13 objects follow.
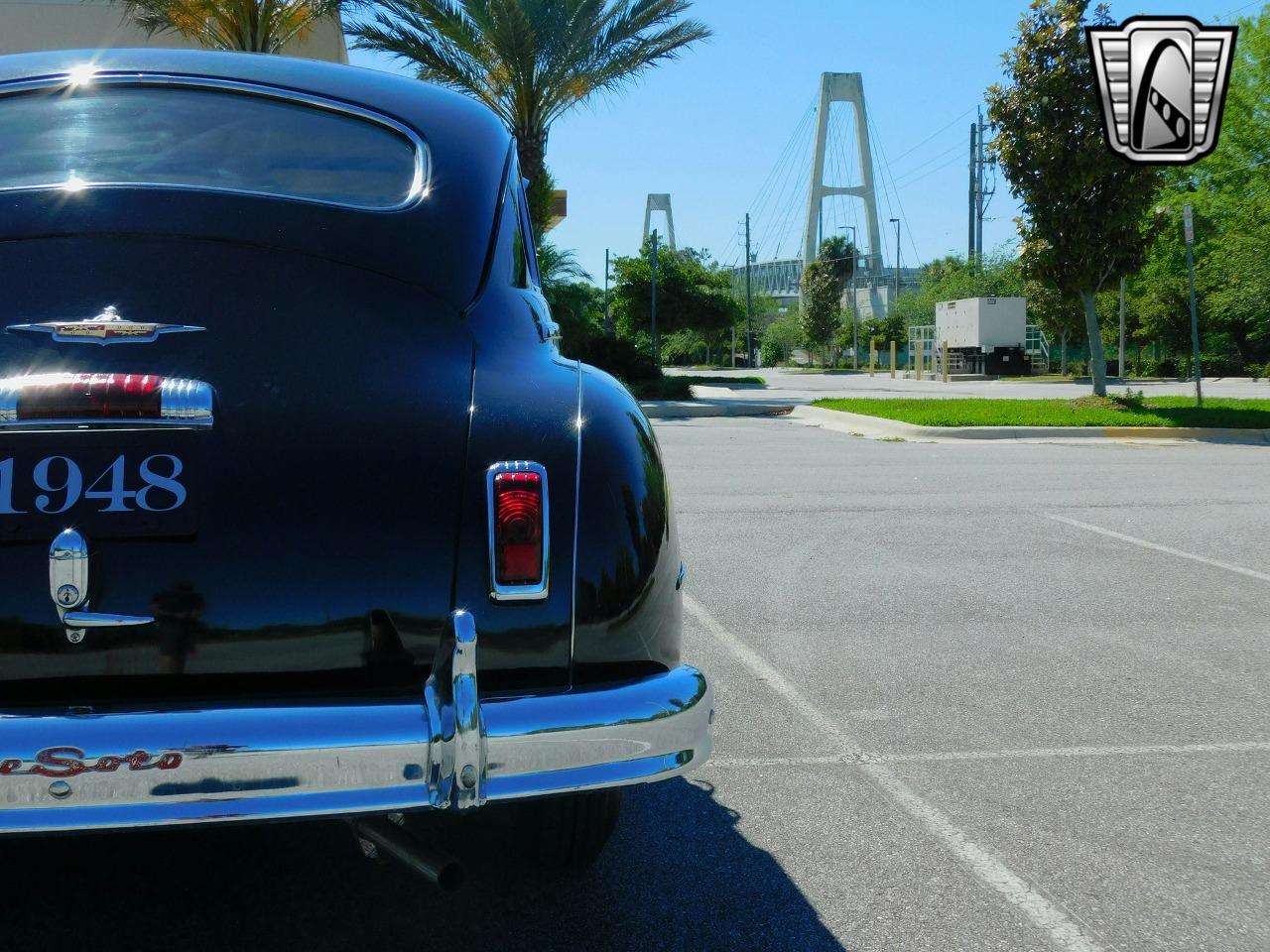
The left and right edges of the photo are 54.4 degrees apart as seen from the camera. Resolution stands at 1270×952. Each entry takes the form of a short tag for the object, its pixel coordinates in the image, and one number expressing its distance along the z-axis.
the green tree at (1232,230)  35.72
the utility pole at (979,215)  62.80
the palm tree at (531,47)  21.19
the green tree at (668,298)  49.66
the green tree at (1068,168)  18.78
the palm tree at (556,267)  29.02
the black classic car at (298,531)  1.95
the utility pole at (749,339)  72.31
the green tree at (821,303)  71.50
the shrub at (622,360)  26.31
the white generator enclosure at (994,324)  44.34
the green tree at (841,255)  75.06
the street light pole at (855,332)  67.25
